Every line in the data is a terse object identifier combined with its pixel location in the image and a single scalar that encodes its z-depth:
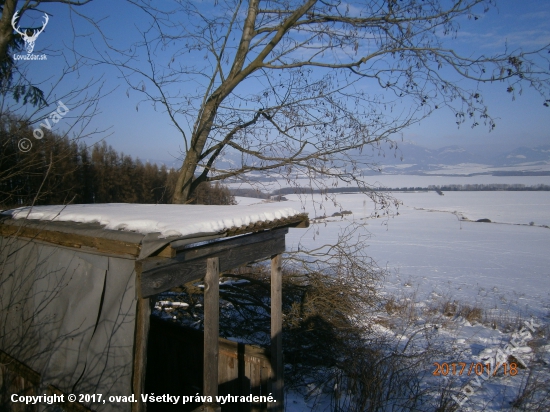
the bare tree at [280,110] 5.95
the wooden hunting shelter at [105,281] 2.48
